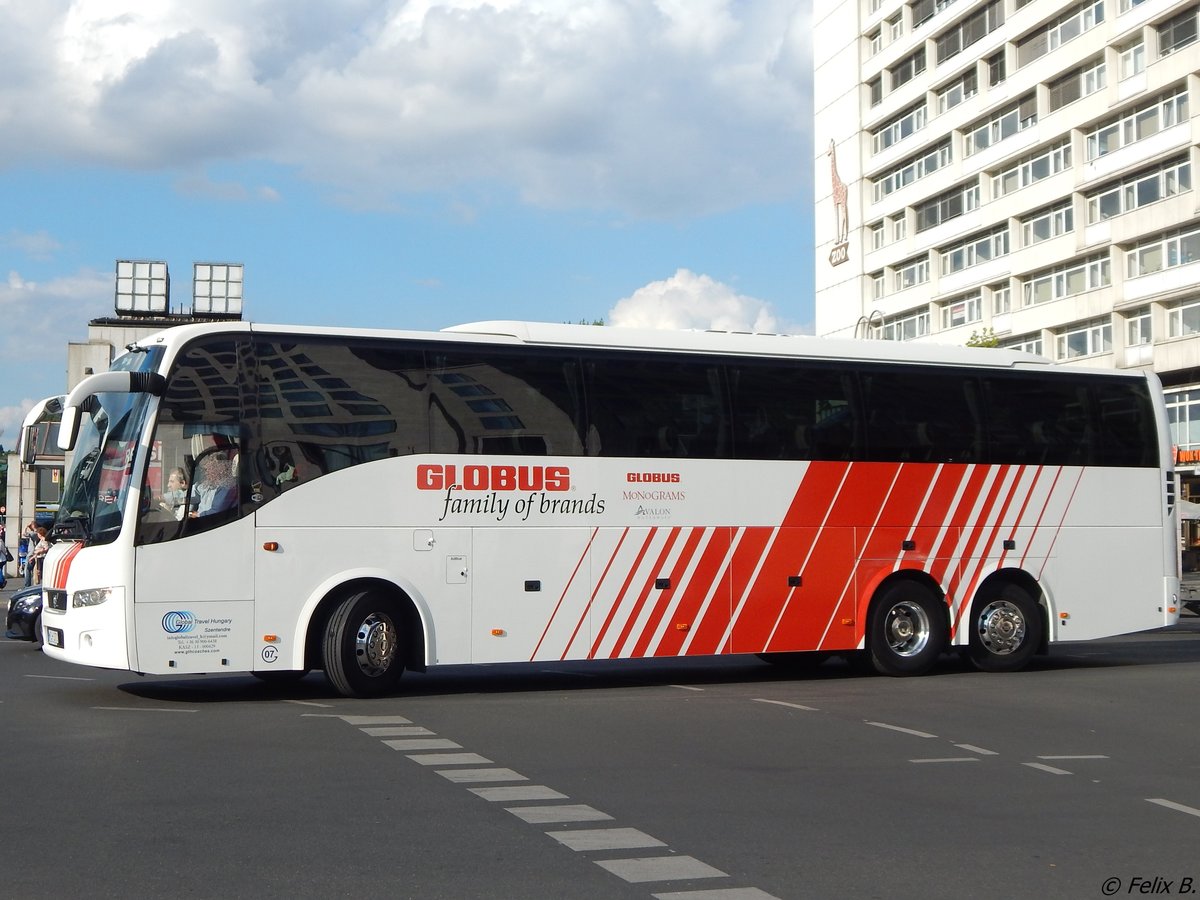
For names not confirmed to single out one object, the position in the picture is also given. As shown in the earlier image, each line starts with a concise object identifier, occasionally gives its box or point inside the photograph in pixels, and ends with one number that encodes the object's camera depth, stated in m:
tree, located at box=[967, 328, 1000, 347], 52.53
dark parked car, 20.69
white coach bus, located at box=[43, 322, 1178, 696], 13.41
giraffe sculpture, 77.00
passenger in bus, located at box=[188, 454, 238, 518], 13.40
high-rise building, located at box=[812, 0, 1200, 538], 52.91
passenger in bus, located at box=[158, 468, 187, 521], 13.27
